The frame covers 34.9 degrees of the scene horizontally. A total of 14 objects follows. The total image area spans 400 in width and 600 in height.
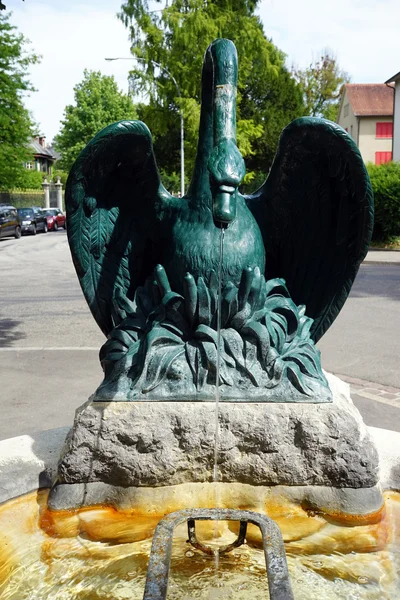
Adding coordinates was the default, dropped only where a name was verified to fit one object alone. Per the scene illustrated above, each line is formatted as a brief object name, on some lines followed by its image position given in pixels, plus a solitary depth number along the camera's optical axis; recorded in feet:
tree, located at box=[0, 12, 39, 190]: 87.66
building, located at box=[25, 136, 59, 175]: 214.48
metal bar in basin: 6.12
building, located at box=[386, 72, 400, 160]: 99.90
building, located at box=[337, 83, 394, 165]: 125.90
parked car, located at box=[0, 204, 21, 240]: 82.74
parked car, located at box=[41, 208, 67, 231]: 106.93
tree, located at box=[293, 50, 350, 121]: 131.55
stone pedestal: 9.41
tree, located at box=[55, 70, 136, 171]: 155.22
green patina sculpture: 9.62
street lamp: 69.62
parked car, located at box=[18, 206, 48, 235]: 94.73
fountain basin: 7.99
